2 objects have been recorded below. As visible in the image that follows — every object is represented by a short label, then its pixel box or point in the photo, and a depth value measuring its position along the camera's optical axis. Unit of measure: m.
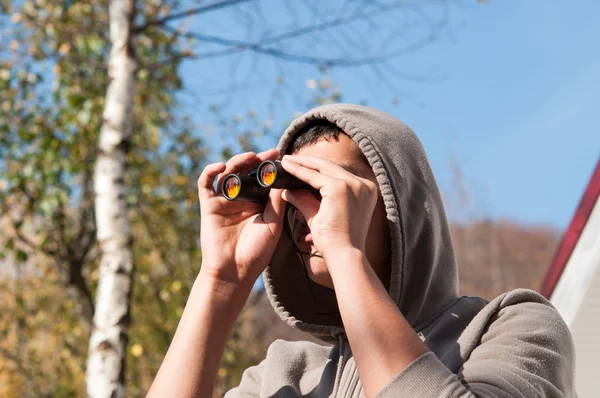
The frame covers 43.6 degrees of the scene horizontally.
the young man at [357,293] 1.59
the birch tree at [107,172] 4.83
